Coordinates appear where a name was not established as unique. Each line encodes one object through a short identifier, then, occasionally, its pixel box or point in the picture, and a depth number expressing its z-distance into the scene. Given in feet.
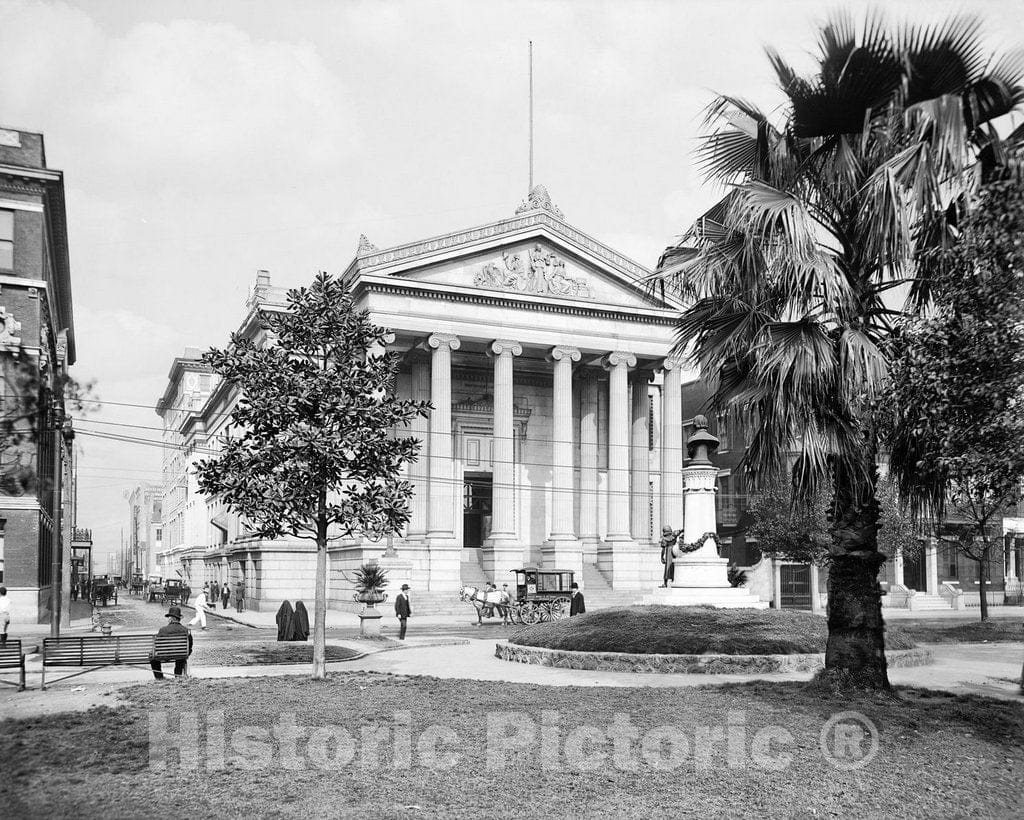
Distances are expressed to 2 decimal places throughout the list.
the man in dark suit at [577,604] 97.86
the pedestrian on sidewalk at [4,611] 69.51
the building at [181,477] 311.27
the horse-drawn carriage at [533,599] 115.14
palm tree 38.65
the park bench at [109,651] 50.52
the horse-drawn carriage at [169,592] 217.77
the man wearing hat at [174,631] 51.87
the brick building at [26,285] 114.83
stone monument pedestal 76.95
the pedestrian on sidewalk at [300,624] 80.94
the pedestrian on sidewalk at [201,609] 102.01
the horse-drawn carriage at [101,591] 186.42
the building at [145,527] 493.36
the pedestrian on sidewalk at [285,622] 81.76
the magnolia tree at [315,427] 52.13
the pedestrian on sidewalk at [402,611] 90.87
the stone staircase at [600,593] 159.78
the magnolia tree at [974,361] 33.76
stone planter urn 94.12
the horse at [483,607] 120.25
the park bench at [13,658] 47.98
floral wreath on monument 79.66
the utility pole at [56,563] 84.55
